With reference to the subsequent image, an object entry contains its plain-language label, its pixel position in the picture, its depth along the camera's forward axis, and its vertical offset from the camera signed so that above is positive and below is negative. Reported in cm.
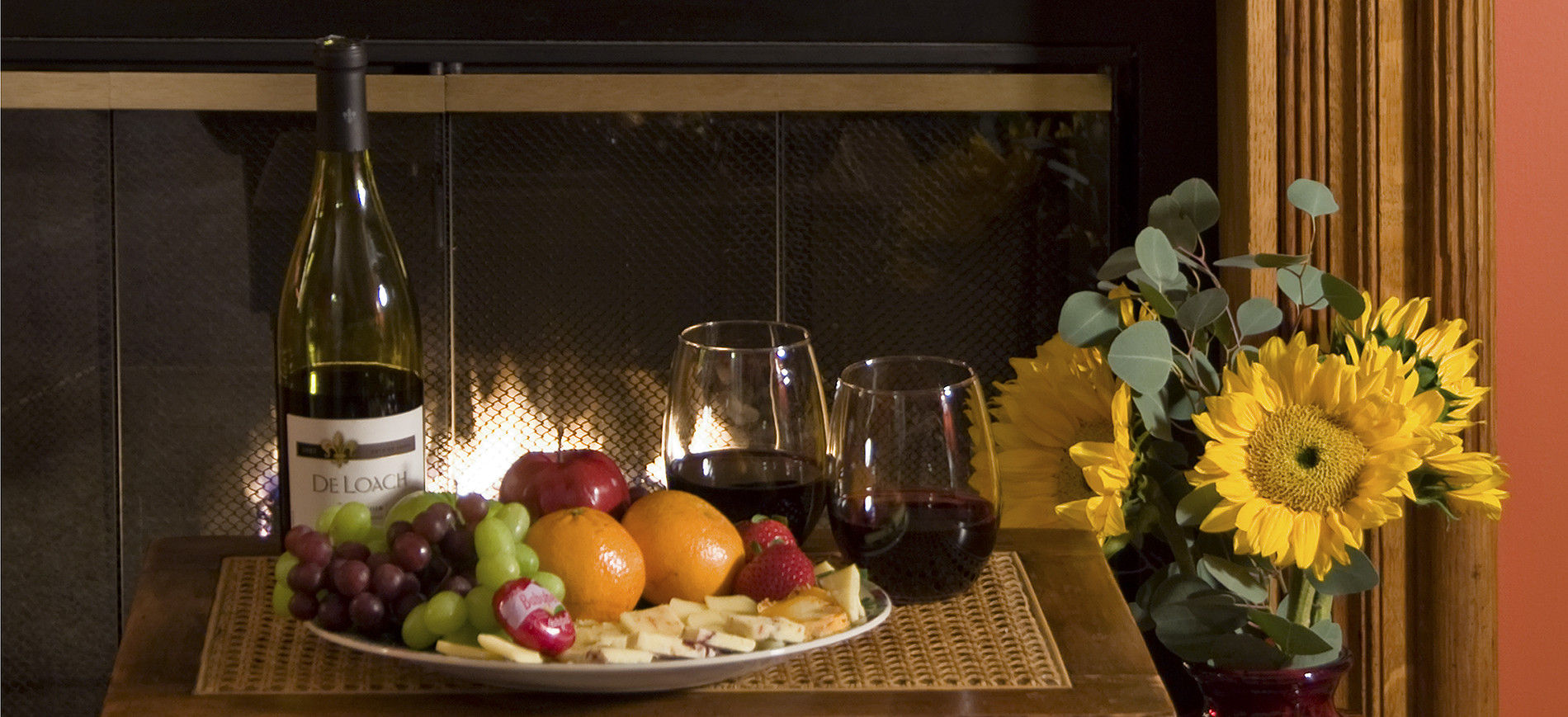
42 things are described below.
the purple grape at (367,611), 183 -13
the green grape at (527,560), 184 -11
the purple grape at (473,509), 188 -9
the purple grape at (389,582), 183 -12
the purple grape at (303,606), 185 -13
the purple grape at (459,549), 186 -11
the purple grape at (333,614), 184 -14
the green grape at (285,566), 187 -12
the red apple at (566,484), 193 -9
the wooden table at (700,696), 181 -17
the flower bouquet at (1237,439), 208 -8
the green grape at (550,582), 183 -12
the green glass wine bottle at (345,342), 195 -1
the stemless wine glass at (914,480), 190 -8
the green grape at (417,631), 182 -14
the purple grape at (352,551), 185 -11
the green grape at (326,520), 190 -10
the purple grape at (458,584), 184 -12
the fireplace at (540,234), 244 +8
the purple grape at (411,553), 184 -11
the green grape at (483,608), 182 -13
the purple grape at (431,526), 185 -10
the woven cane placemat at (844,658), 184 -16
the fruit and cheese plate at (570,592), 180 -13
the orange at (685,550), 188 -11
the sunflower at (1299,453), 207 -8
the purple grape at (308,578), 184 -12
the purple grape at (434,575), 186 -12
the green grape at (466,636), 183 -14
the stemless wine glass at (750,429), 197 -6
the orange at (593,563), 185 -11
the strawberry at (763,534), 190 -11
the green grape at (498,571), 183 -11
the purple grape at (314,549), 185 -11
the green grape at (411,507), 190 -9
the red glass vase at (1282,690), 214 -24
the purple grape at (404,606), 184 -13
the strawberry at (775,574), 187 -12
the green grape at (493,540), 183 -10
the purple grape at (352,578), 183 -12
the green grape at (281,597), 188 -13
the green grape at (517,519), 187 -10
